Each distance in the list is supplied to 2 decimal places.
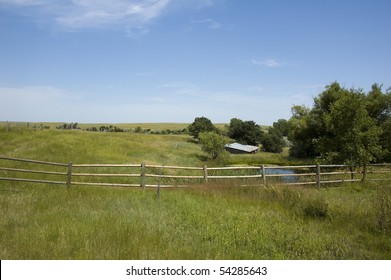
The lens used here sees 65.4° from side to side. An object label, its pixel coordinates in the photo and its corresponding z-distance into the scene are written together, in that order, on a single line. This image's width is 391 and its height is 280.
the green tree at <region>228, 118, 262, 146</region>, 94.19
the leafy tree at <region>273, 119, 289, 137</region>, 114.93
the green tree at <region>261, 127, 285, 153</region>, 87.56
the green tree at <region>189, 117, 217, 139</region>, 86.00
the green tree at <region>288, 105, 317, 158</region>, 53.19
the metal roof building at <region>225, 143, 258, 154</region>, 74.69
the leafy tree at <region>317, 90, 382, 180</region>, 21.28
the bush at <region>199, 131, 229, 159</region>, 55.62
